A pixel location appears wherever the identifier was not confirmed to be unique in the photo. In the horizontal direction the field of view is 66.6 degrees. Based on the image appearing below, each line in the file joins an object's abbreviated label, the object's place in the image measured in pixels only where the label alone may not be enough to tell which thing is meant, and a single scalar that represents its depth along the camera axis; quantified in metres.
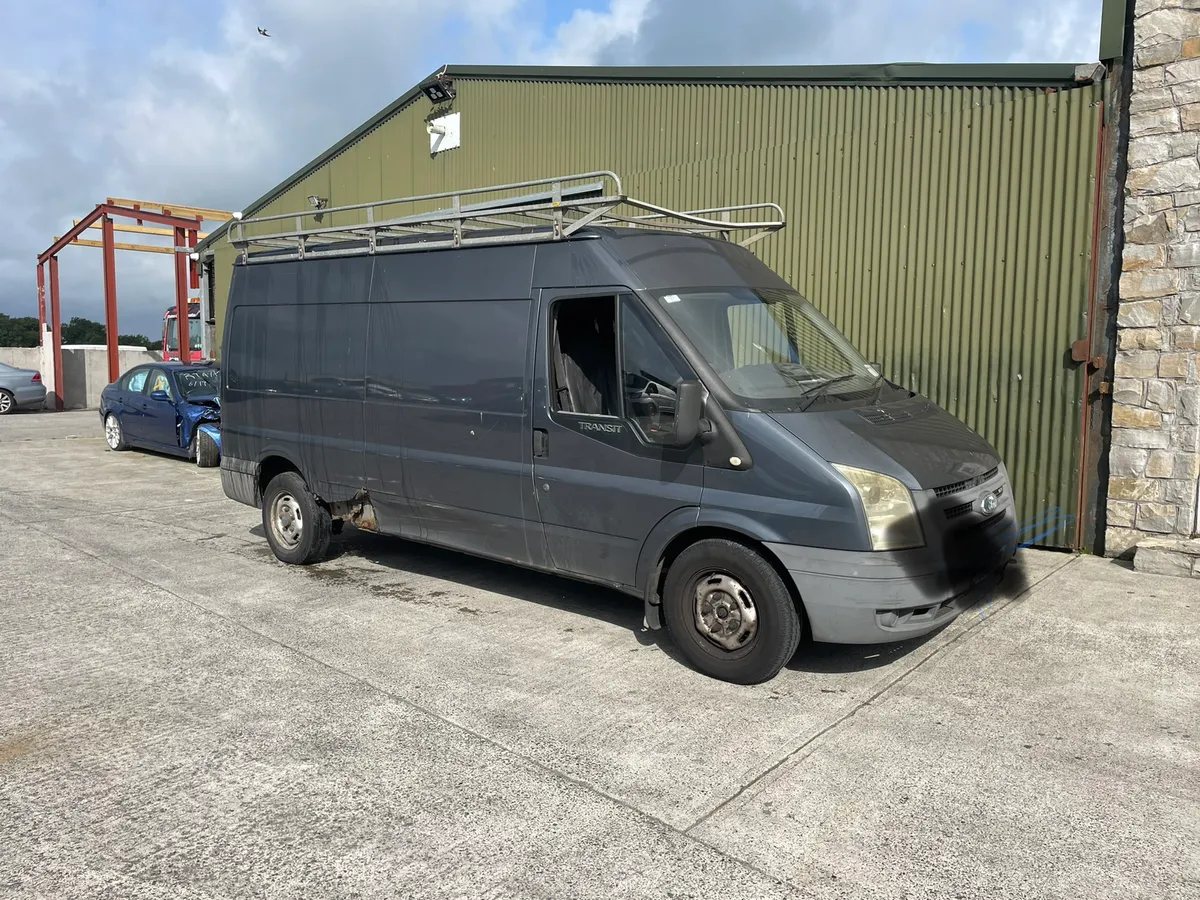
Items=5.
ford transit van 4.52
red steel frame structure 23.34
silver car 23.95
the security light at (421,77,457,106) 12.91
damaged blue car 13.24
